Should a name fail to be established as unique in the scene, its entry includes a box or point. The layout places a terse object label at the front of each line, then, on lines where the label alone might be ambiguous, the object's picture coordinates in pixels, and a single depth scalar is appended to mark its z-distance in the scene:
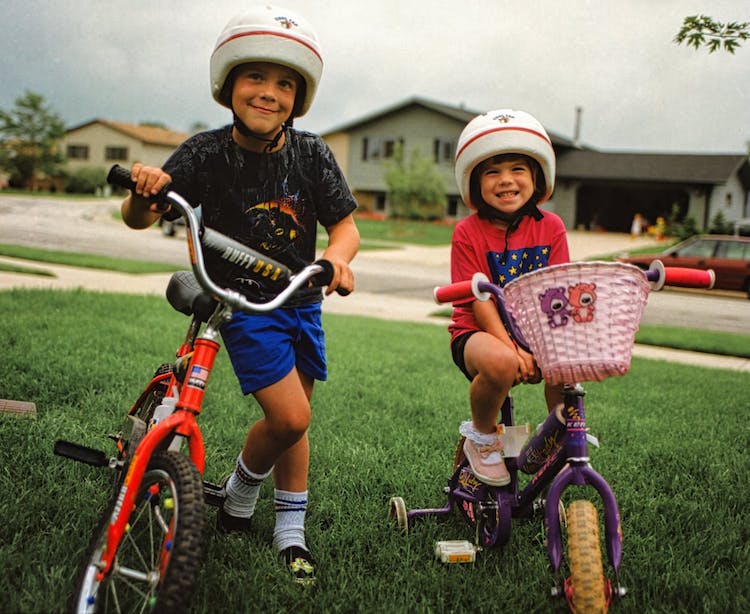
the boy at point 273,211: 2.61
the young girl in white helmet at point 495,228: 2.92
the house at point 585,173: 39.41
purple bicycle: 2.24
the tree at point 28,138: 31.17
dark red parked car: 18.52
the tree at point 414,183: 34.12
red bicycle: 2.02
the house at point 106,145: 61.88
